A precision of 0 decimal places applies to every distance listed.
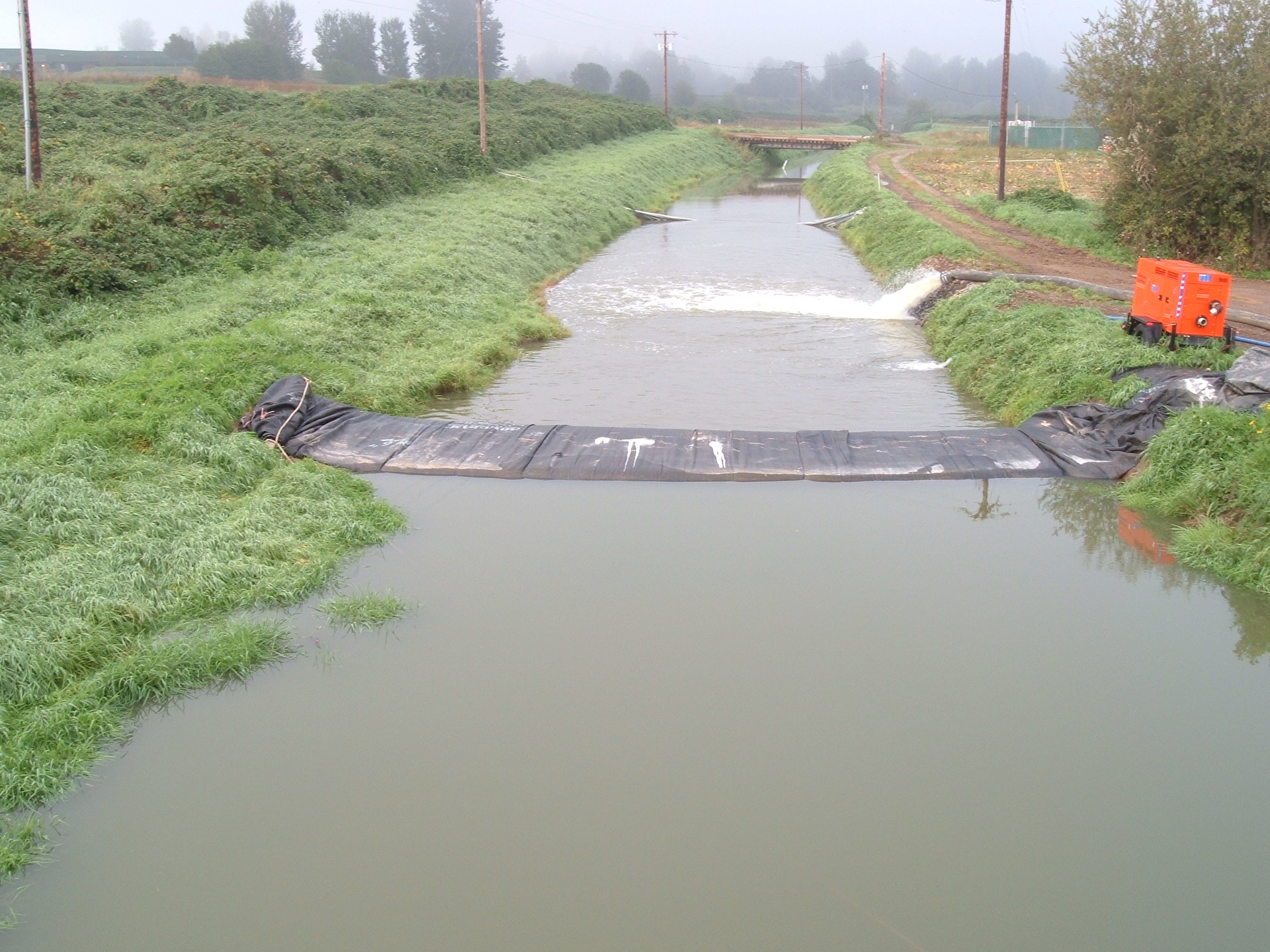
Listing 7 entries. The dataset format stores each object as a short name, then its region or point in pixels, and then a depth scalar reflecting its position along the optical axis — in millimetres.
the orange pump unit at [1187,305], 11250
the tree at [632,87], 102250
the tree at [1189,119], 16812
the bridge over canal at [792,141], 58031
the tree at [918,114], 101825
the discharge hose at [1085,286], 13031
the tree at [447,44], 96562
